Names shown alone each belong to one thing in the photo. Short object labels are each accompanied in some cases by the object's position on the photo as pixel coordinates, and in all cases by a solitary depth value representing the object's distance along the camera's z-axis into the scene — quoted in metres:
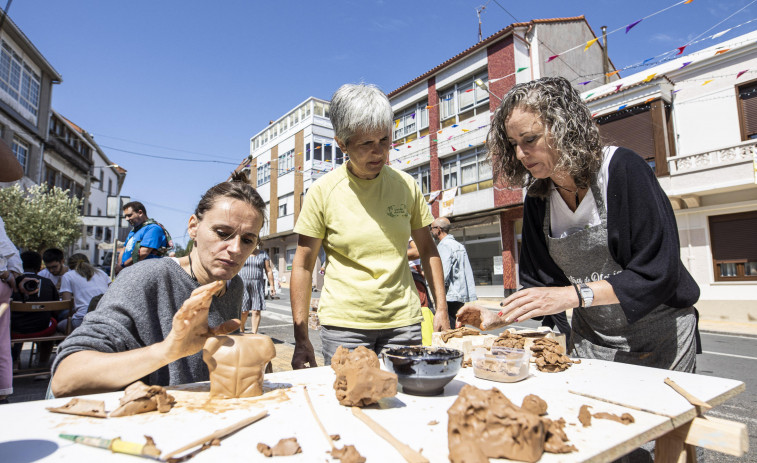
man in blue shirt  5.00
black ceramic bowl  1.19
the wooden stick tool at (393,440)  0.75
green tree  18.25
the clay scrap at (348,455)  0.75
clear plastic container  1.39
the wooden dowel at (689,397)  1.09
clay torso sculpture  1.18
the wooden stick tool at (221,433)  0.78
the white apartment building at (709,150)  10.40
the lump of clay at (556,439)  0.82
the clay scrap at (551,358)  1.53
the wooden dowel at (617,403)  1.04
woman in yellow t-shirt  2.04
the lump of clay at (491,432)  0.78
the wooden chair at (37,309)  4.32
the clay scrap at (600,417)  0.97
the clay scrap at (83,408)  0.99
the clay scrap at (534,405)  1.00
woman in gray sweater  1.21
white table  0.81
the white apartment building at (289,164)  24.52
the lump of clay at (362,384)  1.06
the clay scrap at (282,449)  0.79
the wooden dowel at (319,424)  0.85
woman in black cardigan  1.47
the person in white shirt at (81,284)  5.86
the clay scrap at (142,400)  1.02
